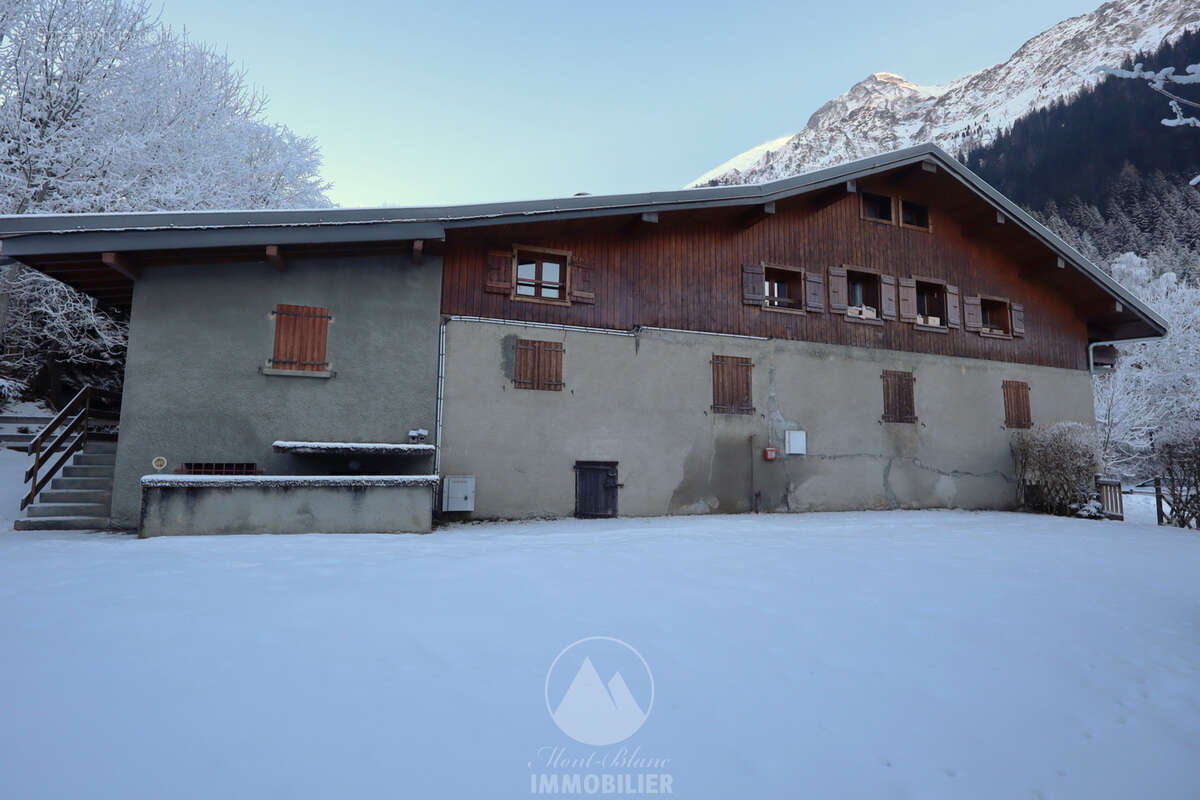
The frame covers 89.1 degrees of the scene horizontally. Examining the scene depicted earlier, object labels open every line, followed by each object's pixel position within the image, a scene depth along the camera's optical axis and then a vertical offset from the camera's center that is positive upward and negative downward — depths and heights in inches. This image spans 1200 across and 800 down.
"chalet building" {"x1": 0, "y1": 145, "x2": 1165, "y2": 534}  330.0 +73.1
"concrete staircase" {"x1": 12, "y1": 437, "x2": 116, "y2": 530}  328.5 -26.2
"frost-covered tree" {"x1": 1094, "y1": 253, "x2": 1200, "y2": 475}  983.0 +113.2
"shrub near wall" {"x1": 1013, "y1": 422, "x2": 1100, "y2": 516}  511.2 -11.2
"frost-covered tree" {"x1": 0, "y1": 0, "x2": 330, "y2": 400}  493.0 +280.3
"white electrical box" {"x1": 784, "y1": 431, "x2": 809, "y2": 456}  469.1 +7.8
